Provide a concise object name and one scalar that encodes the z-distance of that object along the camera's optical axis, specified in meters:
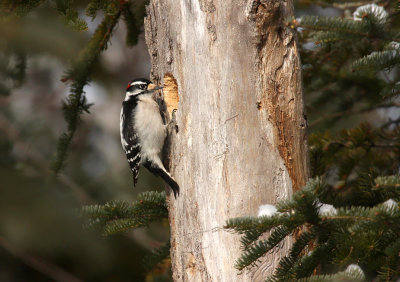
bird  8.26
